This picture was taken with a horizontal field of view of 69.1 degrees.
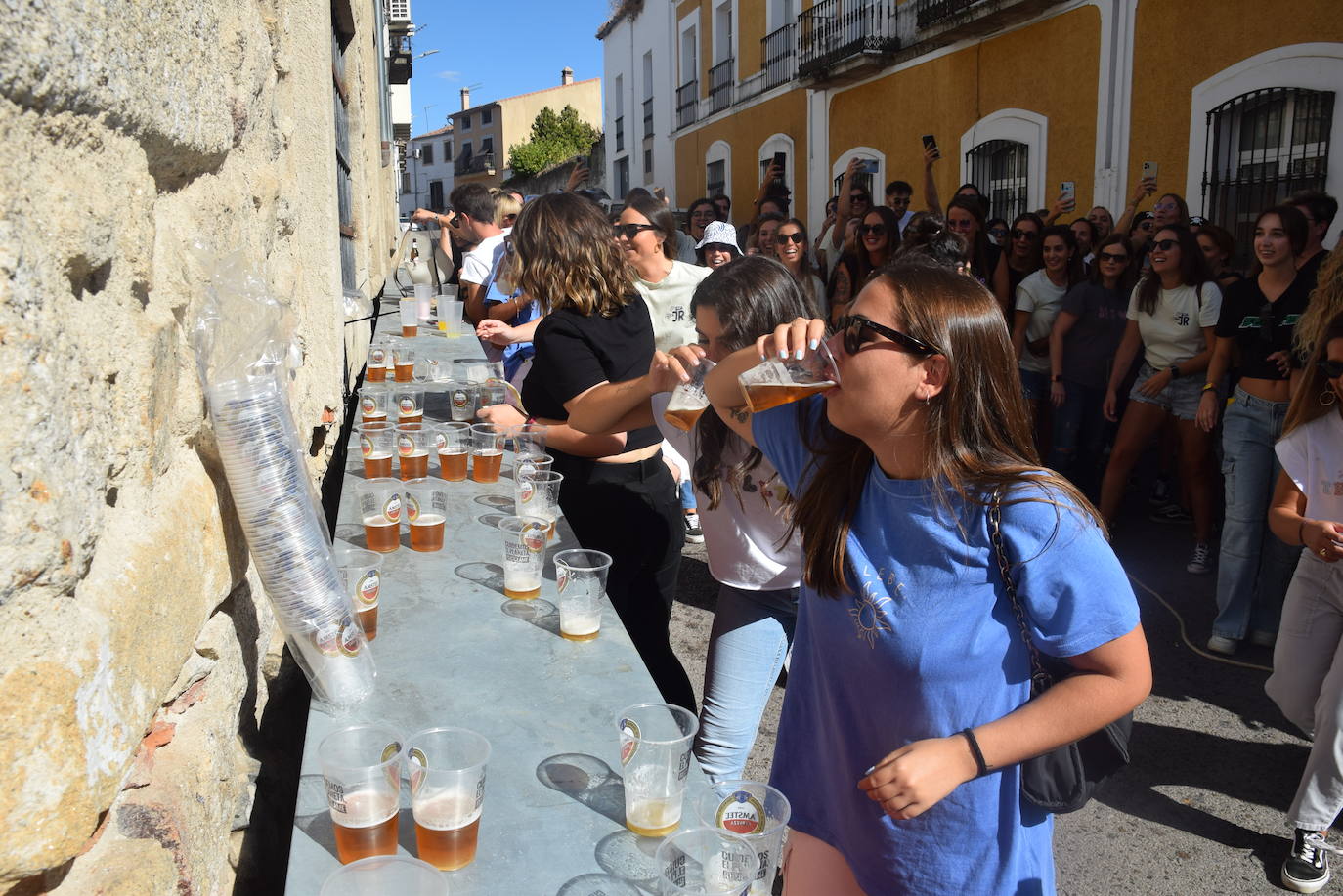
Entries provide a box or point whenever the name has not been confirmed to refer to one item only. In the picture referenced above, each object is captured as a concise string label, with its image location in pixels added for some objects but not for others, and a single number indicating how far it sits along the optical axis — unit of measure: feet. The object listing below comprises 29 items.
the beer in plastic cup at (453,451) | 9.82
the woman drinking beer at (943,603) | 5.49
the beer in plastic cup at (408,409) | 11.37
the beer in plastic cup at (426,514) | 7.78
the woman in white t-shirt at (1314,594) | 9.98
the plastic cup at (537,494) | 8.84
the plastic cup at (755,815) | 4.81
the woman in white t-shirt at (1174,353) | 19.66
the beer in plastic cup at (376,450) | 9.44
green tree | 155.63
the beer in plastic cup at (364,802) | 4.09
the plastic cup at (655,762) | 4.48
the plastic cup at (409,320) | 20.43
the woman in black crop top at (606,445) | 11.15
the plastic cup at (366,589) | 5.90
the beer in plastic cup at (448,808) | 4.09
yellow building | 30.60
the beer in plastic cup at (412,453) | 9.41
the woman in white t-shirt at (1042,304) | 22.65
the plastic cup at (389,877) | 3.80
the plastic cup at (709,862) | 4.20
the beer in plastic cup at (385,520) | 7.67
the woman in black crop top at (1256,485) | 15.26
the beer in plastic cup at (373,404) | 11.59
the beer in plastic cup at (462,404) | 12.51
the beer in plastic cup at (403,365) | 15.39
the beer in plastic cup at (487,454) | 9.89
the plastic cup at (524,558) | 6.91
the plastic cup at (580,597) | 6.31
